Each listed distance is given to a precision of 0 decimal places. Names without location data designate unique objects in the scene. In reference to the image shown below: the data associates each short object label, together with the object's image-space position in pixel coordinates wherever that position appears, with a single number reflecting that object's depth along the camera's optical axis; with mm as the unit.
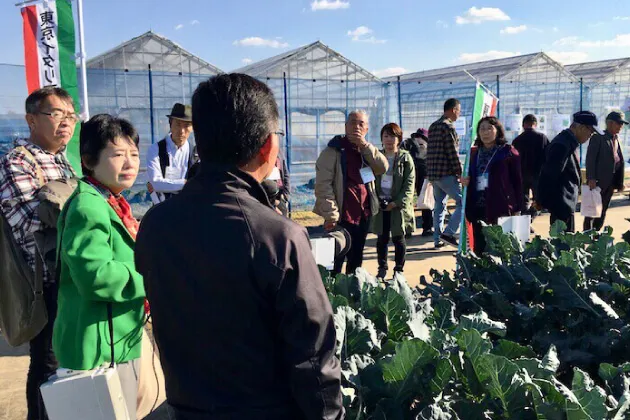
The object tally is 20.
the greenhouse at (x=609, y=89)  16453
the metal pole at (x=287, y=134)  9551
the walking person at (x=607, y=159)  6504
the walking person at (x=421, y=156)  8211
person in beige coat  4621
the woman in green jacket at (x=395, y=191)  5488
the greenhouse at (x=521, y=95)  15773
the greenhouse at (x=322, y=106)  11141
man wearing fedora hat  4344
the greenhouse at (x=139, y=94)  10297
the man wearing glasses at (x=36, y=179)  2514
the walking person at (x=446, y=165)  6754
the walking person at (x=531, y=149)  8180
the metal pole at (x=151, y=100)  8656
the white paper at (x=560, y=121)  15125
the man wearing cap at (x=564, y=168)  5426
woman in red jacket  5027
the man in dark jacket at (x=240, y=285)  1167
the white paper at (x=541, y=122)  14969
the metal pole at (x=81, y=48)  5629
